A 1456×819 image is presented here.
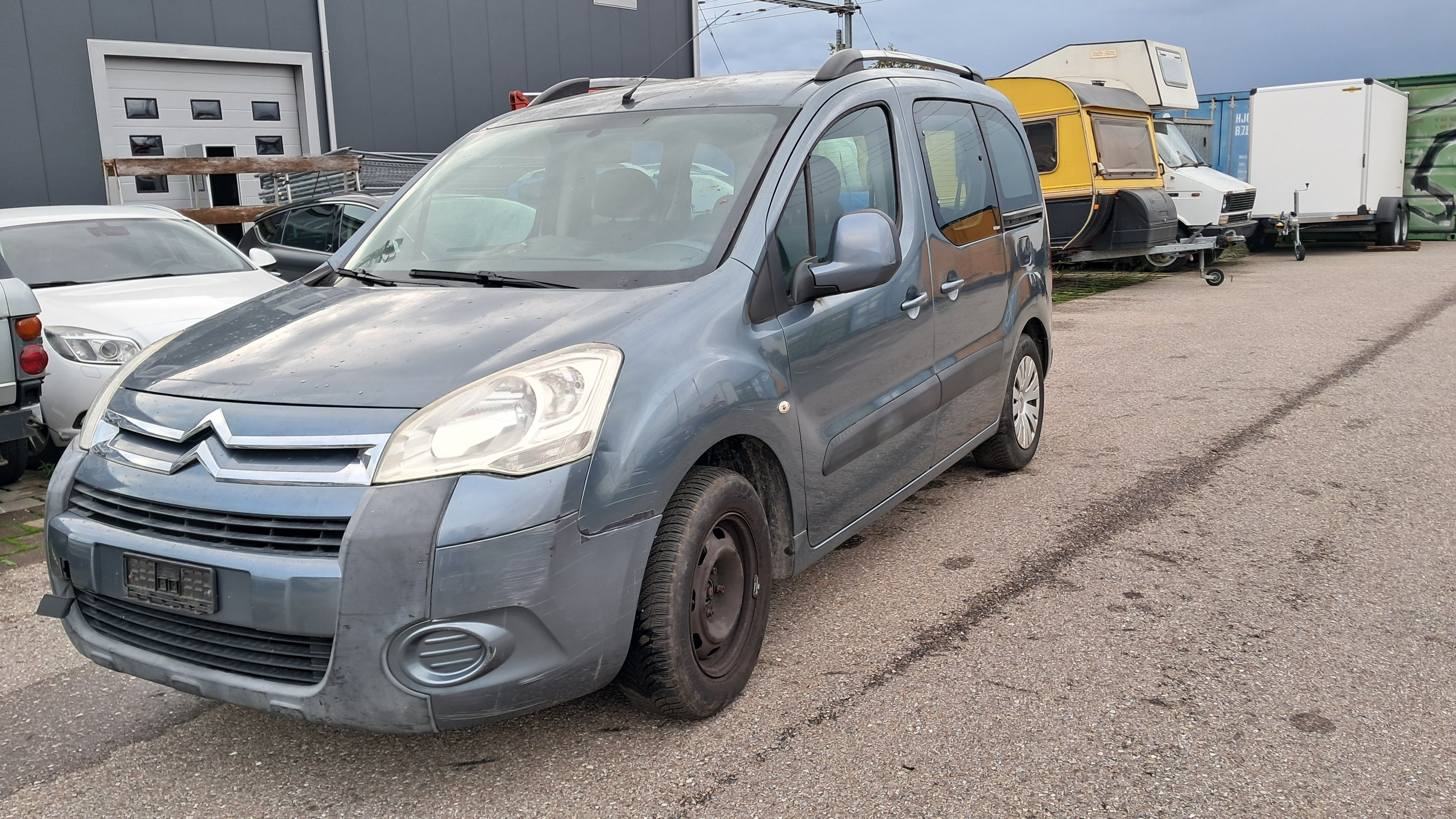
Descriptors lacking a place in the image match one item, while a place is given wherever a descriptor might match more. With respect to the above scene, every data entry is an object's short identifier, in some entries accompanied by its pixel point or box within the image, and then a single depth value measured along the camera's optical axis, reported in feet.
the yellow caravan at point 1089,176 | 47.88
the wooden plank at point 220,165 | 34.22
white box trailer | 62.95
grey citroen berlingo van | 8.21
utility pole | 78.38
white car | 19.13
